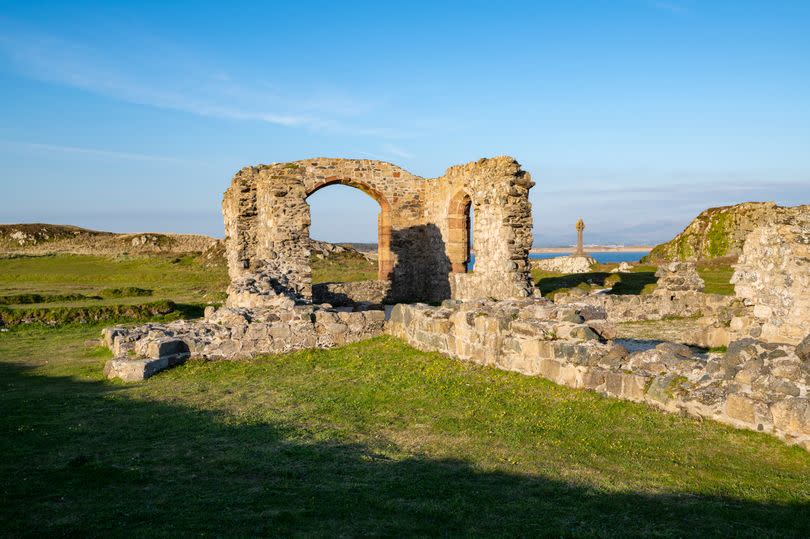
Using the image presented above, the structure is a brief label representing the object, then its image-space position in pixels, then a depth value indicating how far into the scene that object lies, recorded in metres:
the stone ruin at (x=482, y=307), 6.82
